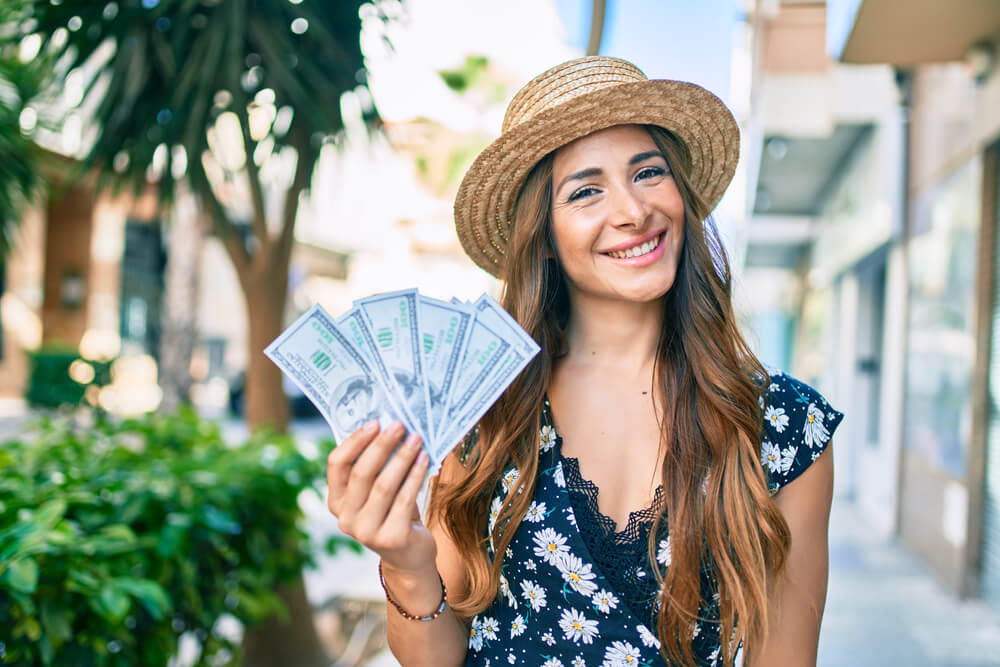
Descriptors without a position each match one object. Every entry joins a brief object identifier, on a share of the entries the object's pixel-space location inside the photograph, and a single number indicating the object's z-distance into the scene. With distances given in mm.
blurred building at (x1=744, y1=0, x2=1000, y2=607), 5223
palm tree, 3332
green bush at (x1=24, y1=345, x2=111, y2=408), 13555
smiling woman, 1469
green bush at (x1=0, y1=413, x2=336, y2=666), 1896
